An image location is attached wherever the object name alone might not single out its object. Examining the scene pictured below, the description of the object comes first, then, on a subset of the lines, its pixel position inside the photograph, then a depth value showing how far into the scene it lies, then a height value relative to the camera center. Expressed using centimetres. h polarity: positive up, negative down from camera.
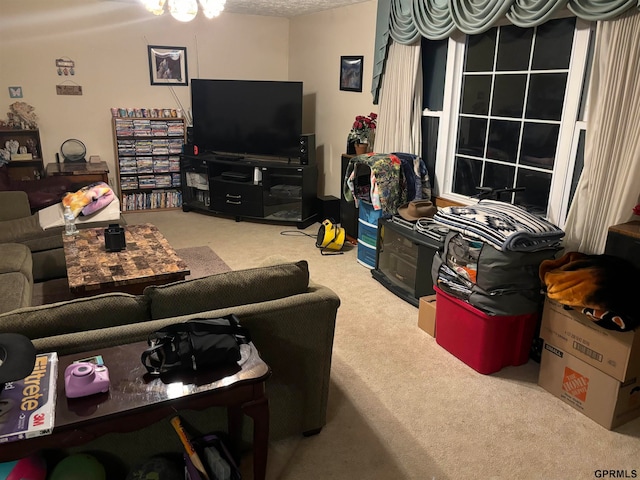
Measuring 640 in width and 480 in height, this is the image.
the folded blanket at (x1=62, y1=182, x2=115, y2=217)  409 -77
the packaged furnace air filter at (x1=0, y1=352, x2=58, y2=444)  126 -79
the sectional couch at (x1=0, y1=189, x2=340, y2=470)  168 -76
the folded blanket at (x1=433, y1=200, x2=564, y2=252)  256 -60
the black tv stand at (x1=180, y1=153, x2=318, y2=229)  557 -89
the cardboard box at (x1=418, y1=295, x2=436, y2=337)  316 -127
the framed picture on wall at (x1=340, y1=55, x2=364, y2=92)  512 +38
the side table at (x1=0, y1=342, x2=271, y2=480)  132 -81
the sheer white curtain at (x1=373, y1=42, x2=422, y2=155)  420 +9
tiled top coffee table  274 -92
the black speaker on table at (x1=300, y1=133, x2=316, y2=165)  551 -43
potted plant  487 -20
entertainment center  560 -50
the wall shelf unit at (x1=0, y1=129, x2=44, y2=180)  532 -54
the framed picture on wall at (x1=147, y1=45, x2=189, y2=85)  590 +48
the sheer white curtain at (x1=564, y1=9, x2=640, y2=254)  259 -13
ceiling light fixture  306 +61
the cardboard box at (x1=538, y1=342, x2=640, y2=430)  229 -128
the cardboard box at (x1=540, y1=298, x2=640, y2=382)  221 -103
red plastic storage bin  270 -121
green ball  158 -114
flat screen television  564 -9
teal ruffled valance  266 +62
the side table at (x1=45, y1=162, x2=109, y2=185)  528 -70
